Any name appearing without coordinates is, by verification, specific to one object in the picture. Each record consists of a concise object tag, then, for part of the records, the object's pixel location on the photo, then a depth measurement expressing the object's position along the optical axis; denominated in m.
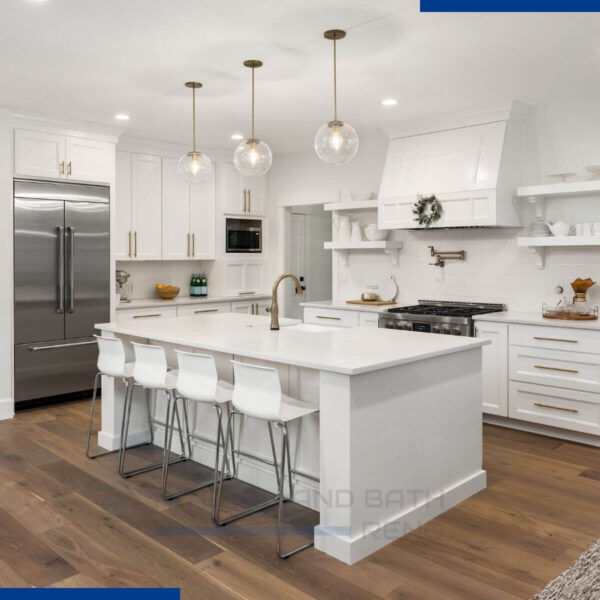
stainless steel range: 4.85
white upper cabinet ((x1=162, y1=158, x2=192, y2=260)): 6.52
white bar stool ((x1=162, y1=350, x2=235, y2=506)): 3.18
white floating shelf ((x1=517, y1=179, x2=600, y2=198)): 4.49
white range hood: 4.90
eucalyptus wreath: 5.21
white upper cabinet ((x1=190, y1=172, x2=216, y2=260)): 6.77
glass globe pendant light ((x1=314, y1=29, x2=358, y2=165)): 3.33
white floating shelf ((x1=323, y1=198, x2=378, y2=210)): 5.94
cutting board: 5.88
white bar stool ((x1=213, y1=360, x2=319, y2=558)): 2.83
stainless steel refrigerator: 5.24
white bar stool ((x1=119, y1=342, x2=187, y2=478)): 3.55
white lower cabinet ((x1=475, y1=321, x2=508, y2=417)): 4.69
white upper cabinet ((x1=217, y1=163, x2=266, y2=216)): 6.96
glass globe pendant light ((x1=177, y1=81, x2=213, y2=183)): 4.23
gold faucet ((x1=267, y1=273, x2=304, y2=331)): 3.85
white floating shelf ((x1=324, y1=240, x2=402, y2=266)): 5.88
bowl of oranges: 6.56
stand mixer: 6.30
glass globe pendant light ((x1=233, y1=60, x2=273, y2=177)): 3.74
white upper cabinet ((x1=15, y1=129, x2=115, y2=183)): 5.21
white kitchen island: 2.75
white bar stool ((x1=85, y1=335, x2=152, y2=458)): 3.87
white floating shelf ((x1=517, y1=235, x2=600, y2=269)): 4.52
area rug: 1.87
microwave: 7.04
